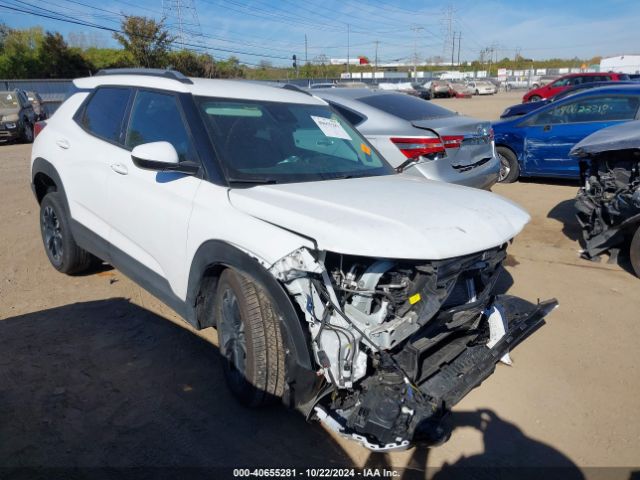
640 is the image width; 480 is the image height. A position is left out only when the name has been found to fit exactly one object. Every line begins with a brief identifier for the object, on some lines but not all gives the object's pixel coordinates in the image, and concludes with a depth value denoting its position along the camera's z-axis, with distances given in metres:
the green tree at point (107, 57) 41.94
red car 22.59
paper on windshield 4.04
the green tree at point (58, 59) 41.59
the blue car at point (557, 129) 8.28
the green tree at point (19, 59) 40.28
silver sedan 6.02
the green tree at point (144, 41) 39.84
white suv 2.54
